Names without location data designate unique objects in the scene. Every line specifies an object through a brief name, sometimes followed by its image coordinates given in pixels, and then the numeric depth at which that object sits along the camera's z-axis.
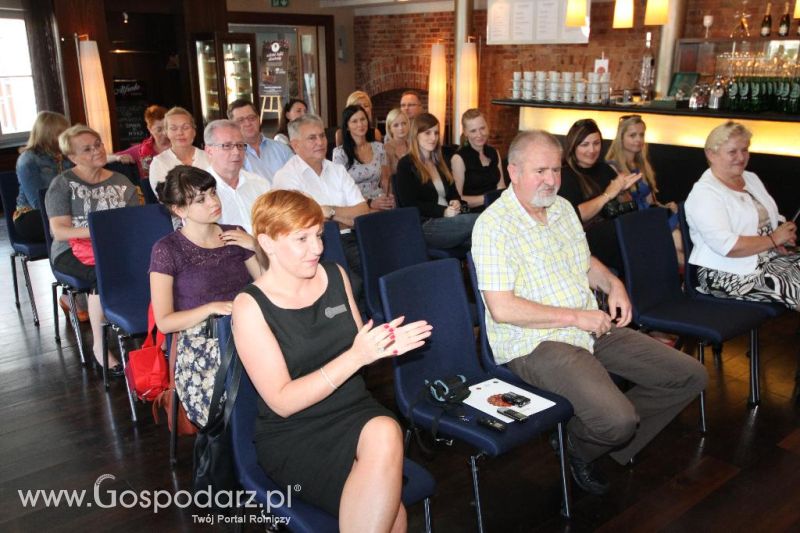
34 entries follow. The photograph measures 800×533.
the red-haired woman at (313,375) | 1.91
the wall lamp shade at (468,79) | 9.09
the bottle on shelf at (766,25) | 6.68
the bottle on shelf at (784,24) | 6.54
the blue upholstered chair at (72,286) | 4.01
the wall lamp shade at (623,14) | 6.60
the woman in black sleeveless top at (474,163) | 5.04
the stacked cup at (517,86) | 8.03
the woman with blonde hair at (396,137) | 5.46
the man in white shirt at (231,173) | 3.51
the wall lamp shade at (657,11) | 6.38
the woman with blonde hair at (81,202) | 3.98
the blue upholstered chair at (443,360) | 2.36
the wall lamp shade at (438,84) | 9.47
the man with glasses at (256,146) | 4.98
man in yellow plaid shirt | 2.59
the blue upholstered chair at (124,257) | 3.50
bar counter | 6.00
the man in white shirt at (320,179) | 4.08
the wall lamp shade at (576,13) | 6.60
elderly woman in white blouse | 3.56
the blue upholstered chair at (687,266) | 3.75
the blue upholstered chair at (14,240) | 4.74
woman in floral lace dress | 2.68
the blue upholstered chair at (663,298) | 3.29
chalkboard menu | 9.66
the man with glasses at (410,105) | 6.46
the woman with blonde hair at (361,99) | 6.37
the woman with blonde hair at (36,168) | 4.74
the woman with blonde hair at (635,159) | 4.52
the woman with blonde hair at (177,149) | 4.71
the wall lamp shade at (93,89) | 8.13
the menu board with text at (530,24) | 8.34
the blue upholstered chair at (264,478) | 1.94
